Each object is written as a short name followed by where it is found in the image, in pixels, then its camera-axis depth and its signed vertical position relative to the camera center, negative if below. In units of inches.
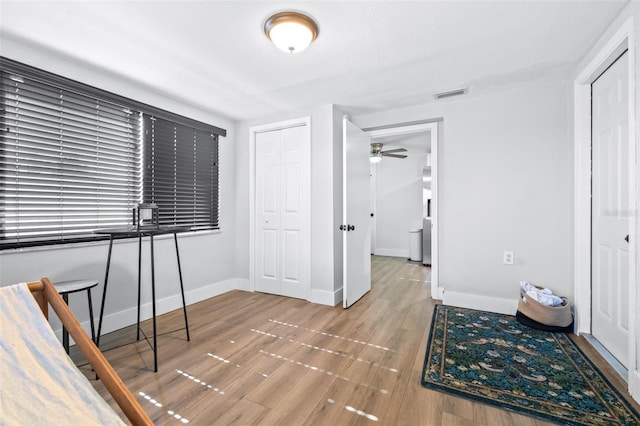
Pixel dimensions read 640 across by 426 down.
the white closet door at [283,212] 132.9 -0.4
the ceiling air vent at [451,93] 111.3 +48.9
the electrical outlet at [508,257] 111.9 -18.8
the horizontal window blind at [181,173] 112.9 +17.2
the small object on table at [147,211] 85.8 +0.1
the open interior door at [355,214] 118.1 -1.4
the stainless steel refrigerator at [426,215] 207.2 -3.0
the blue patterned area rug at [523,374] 58.5 -41.8
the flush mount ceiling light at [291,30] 67.5 +46.2
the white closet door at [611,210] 74.9 +0.4
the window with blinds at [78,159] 78.1 +17.9
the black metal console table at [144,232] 74.2 -5.8
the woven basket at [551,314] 93.4 -35.1
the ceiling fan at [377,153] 208.5 +44.8
